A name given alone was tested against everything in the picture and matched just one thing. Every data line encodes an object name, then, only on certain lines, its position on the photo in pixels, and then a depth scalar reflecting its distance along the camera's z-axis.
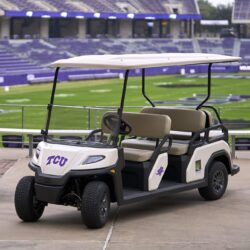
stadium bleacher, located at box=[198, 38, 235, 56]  79.88
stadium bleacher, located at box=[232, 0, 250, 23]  90.00
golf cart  9.43
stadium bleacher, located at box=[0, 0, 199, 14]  71.75
